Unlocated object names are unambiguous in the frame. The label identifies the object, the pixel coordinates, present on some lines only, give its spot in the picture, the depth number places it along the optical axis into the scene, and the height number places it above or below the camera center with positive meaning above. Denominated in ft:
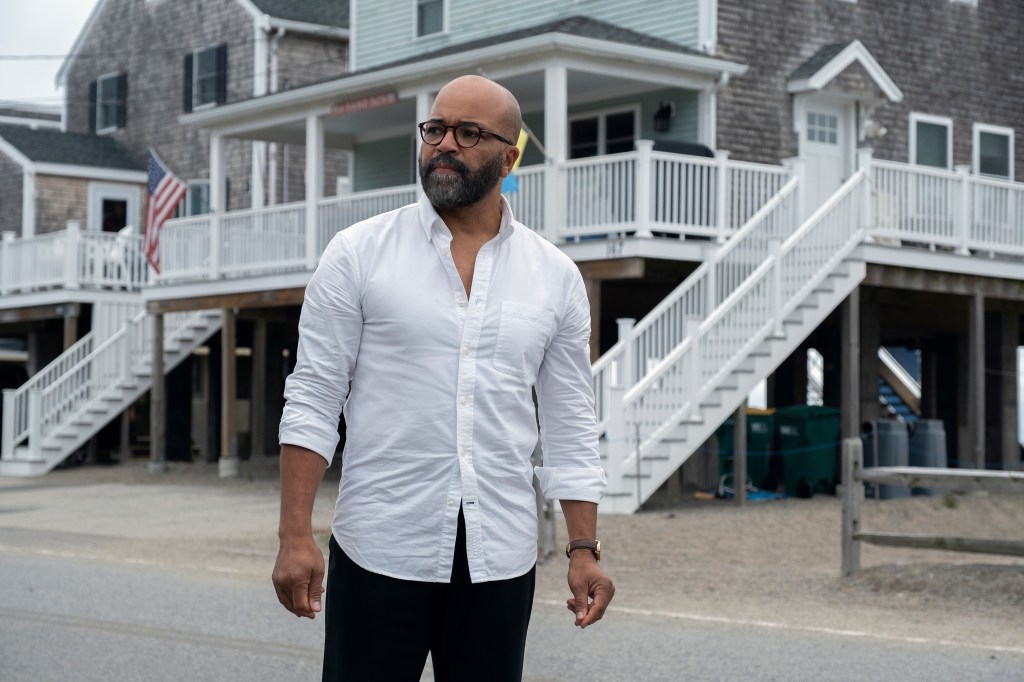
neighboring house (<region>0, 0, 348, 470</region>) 98.63 +15.84
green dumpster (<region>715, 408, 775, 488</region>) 68.85 -2.90
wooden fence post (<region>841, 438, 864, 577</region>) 39.14 -3.12
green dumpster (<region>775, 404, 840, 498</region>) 67.87 -3.07
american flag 84.99 +9.45
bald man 11.60 -0.43
